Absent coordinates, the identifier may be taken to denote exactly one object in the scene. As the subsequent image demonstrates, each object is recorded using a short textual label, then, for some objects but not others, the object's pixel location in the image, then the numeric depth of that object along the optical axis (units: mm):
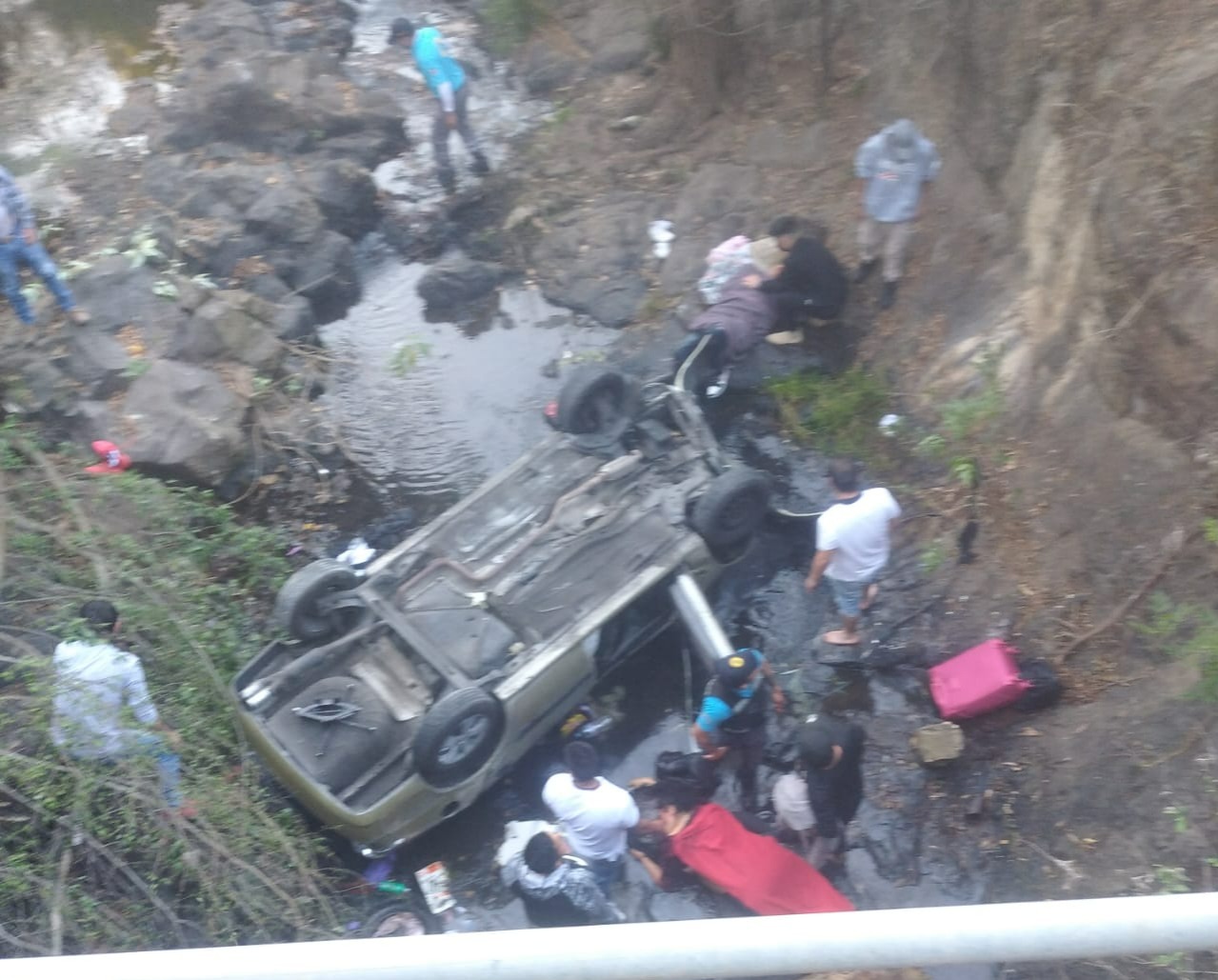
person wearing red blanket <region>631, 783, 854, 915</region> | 5594
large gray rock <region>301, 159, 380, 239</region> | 11773
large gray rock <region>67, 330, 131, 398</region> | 8820
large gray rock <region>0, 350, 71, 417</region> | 8469
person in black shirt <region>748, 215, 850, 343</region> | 9023
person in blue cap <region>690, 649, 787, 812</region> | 6000
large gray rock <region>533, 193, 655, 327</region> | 10625
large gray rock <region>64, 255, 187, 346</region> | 9328
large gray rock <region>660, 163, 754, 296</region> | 10516
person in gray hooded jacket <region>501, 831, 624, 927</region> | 5715
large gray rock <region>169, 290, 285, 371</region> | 9414
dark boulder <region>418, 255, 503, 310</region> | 10953
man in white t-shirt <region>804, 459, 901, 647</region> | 6531
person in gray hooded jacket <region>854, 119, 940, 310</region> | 8539
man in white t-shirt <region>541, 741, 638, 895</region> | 5547
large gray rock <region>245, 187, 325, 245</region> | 11078
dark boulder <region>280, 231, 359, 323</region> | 10984
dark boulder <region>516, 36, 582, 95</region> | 13883
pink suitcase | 6234
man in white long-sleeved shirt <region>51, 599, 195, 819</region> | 5285
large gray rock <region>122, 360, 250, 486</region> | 8398
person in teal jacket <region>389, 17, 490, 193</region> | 11844
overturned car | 5773
